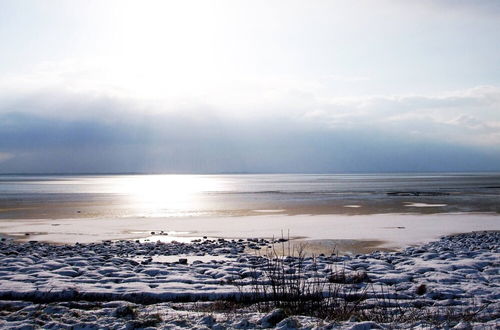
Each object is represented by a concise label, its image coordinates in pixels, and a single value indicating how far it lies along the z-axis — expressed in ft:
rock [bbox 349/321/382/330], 20.93
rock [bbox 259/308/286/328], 22.76
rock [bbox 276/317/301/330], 21.84
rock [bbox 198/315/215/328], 23.12
